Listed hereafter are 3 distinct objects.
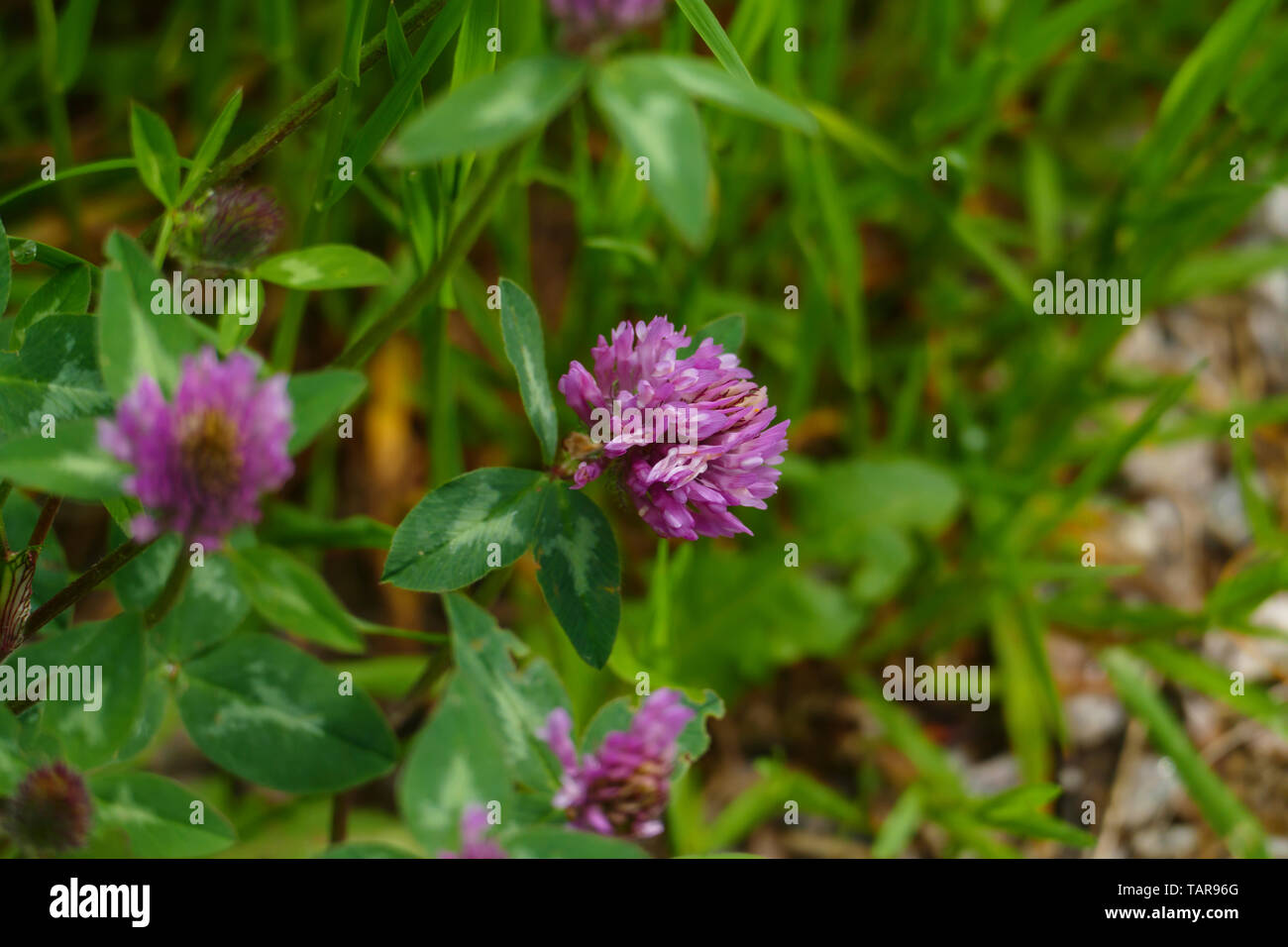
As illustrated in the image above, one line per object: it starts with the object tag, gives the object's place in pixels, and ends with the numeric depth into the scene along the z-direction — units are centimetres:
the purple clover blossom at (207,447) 30
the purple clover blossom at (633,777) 32
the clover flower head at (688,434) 33
